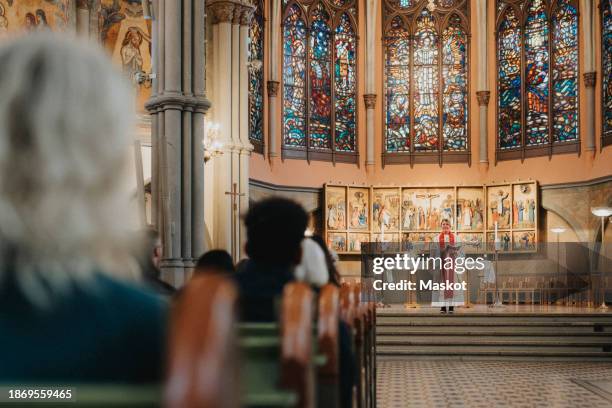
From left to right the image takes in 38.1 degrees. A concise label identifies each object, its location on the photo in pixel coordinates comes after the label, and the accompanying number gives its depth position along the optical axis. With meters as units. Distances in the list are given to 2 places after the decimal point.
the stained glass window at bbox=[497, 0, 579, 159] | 23.77
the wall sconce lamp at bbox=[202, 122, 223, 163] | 17.77
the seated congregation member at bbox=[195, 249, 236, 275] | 5.55
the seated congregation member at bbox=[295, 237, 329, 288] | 5.41
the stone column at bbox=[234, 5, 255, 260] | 19.20
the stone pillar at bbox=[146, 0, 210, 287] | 11.56
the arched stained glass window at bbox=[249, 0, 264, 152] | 22.67
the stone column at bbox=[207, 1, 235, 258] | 18.89
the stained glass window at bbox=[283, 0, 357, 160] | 24.50
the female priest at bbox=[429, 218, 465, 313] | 16.73
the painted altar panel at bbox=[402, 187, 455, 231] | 23.94
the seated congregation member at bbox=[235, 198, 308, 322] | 3.08
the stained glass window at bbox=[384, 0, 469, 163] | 25.45
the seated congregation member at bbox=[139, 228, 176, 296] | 4.89
